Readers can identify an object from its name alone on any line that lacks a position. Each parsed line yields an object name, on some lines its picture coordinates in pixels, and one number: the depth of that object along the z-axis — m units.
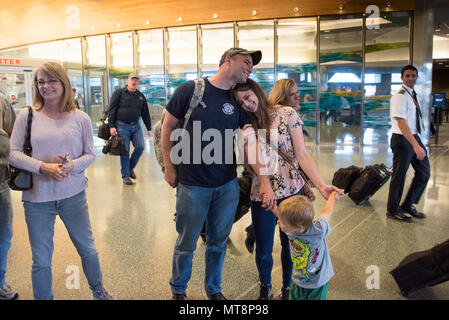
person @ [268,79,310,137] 2.65
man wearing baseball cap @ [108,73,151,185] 6.05
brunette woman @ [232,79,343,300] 2.40
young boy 2.01
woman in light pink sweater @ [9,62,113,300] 2.12
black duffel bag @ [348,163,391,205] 4.60
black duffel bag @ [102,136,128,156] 5.87
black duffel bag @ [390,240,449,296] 2.44
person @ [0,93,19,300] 2.54
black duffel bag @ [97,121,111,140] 6.07
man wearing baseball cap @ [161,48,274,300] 2.22
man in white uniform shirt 4.05
